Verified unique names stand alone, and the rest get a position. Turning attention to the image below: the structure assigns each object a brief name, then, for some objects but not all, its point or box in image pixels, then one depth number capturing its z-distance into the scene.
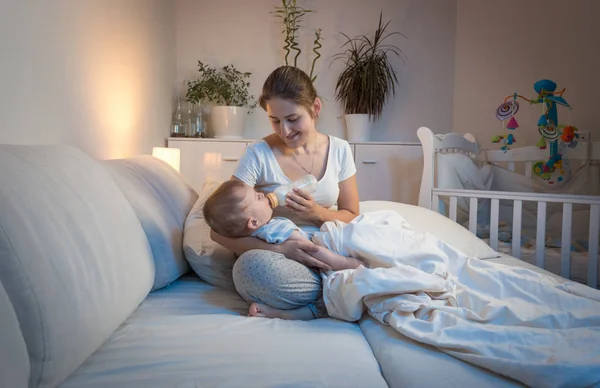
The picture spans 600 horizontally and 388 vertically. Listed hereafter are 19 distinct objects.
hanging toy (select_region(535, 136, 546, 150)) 2.12
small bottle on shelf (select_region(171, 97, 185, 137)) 3.20
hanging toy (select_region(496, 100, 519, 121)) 2.24
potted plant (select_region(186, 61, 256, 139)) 3.11
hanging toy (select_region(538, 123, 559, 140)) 2.06
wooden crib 1.85
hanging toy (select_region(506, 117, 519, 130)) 2.25
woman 1.20
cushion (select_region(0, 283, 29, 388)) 0.63
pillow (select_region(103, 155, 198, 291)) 1.39
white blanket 0.80
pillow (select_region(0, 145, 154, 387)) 0.72
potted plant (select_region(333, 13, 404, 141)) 3.12
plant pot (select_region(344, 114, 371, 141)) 3.13
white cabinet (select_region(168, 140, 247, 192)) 3.02
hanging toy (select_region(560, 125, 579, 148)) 2.01
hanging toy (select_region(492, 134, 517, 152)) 2.26
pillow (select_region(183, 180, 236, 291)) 1.49
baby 1.34
